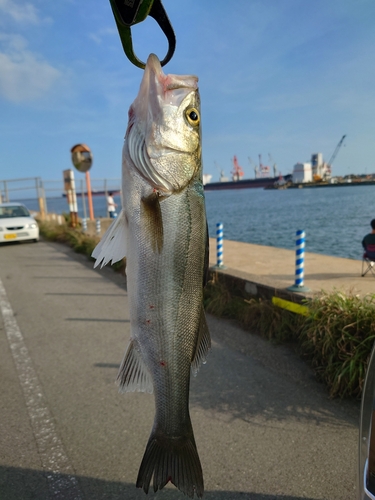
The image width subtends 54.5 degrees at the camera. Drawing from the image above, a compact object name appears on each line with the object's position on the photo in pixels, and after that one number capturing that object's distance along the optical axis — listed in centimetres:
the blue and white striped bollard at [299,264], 523
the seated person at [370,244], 696
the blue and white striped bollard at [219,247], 752
